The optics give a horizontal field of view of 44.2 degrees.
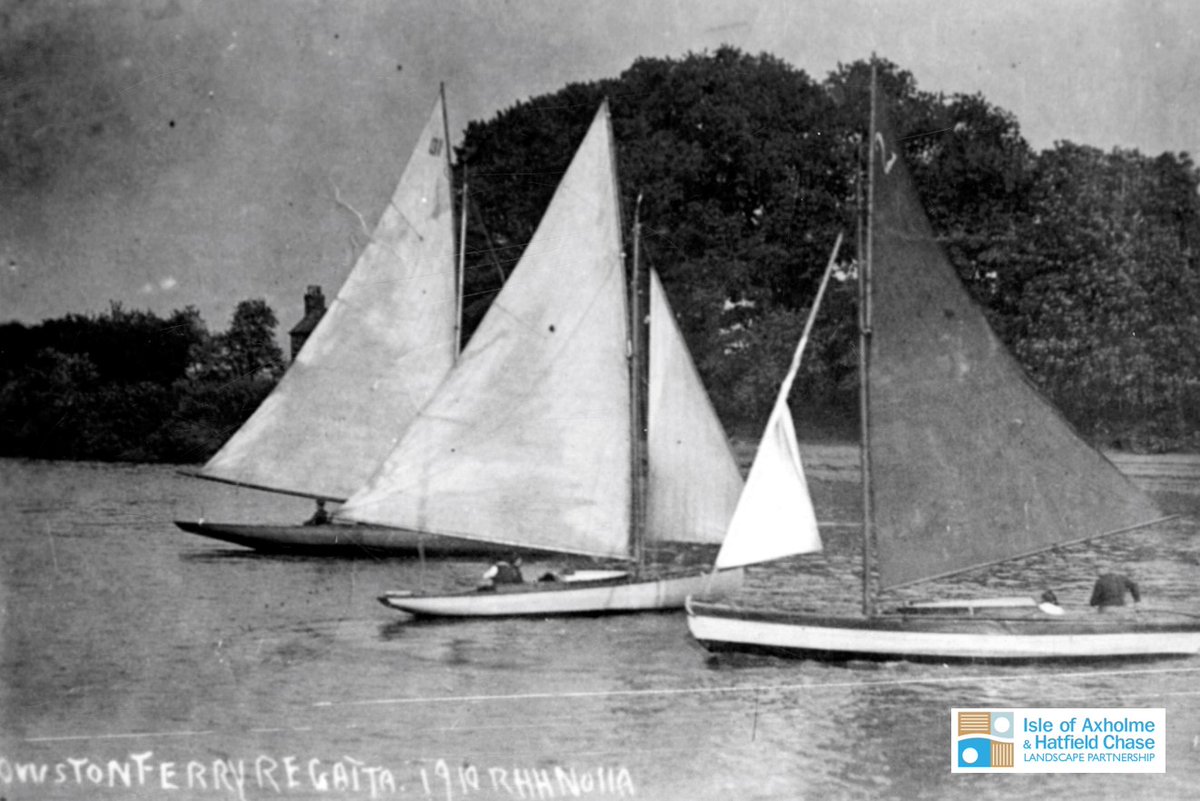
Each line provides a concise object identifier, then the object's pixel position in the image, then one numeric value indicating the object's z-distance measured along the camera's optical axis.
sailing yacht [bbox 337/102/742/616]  27.88
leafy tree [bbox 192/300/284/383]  41.75
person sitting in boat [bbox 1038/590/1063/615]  22.73
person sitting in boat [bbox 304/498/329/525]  39.11
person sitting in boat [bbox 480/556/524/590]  28.00
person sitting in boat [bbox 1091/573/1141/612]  23.30
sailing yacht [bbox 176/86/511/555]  37.38
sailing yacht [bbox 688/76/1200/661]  22.34
